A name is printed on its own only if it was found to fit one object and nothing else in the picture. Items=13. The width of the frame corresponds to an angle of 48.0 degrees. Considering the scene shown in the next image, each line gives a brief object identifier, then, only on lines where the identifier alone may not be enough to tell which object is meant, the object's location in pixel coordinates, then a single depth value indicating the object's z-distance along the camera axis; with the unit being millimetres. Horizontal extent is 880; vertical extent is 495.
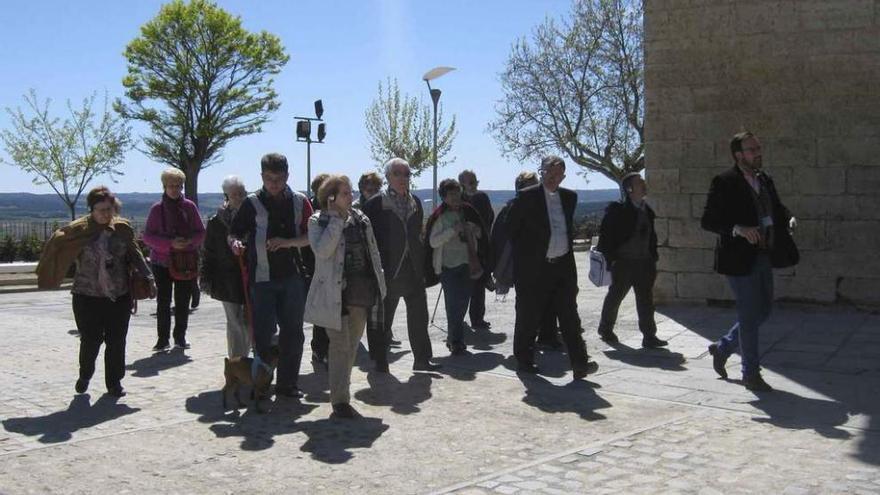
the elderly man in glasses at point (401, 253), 7852
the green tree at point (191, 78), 45625
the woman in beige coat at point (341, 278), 6336
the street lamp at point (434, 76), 23344
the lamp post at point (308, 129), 25531
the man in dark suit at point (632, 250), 9008
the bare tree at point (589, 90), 37000
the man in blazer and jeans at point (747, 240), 6820
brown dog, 6617
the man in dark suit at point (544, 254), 7689
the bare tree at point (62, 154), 39969
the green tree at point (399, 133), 45281
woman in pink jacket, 9383
